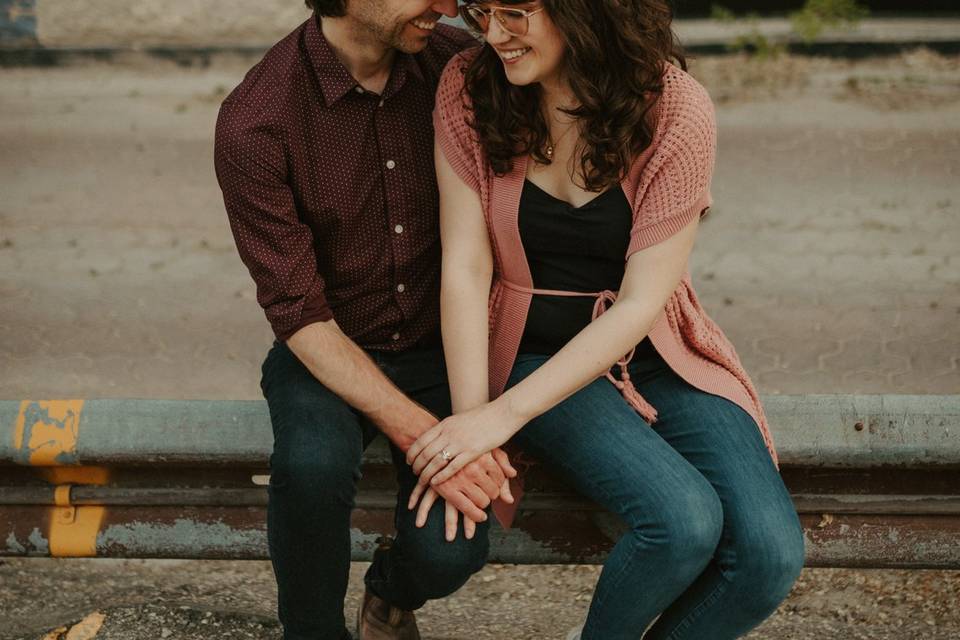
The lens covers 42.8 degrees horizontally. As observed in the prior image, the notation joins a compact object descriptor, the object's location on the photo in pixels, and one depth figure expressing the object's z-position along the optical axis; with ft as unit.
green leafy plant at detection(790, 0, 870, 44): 35.91
